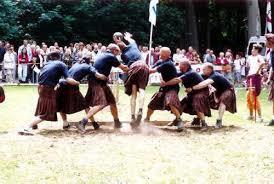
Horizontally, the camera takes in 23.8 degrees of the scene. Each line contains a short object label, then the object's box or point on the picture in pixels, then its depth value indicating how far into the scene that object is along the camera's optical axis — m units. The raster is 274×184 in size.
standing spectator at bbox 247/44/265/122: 13.70
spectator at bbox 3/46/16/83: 26.11
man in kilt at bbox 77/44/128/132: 11.87
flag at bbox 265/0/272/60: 27.20
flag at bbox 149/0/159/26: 17.60
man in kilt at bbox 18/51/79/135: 11.64
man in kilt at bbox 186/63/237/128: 12.60
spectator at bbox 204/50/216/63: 27.66
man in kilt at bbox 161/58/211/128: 12.41
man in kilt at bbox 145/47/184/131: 12.23
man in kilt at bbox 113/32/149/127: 12.82
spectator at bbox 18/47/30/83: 25.92
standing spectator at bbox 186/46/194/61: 26.91
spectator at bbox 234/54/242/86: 28.61
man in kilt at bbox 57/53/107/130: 12.09
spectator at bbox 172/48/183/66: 26.75
